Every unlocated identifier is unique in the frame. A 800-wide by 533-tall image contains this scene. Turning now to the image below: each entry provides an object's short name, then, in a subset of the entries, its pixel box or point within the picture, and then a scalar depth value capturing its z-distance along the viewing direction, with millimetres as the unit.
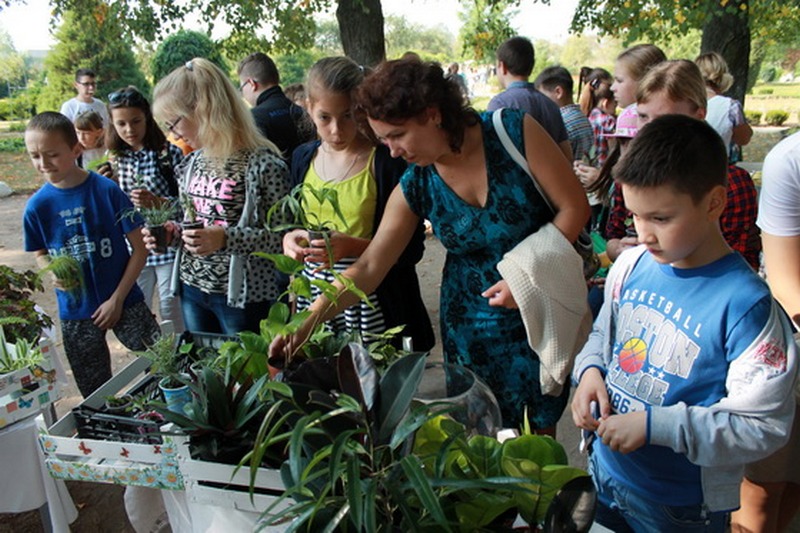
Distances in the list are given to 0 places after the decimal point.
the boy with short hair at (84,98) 7453
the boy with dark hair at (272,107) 3877
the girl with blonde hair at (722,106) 3365
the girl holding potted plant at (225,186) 2389
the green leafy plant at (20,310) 2197
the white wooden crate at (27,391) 1935
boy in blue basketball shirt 1167
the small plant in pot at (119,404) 1530
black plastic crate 1423
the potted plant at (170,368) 1375
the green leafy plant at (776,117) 20112
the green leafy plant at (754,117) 20938
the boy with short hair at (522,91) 4016
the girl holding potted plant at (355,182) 2104
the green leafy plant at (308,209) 1383
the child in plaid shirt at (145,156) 3197
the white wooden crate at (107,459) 1316
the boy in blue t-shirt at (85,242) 2717
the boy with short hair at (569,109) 5305
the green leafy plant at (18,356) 1974
